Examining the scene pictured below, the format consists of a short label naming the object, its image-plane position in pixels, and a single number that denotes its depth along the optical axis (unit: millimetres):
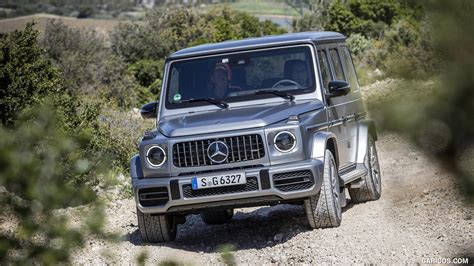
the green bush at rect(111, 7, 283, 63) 48000
